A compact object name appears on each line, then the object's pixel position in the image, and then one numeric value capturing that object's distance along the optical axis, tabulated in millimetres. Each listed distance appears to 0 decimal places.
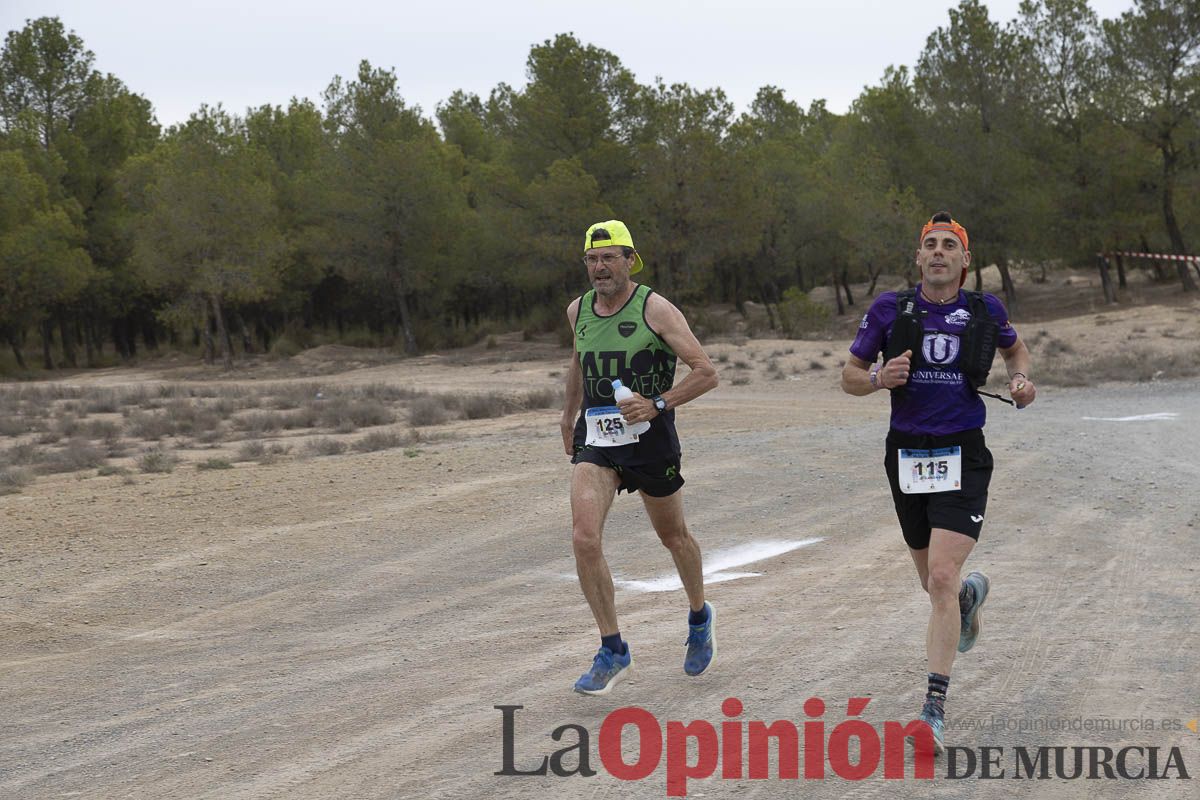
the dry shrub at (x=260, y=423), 22797
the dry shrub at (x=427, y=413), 23203
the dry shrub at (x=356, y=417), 23234
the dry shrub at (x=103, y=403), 28078
